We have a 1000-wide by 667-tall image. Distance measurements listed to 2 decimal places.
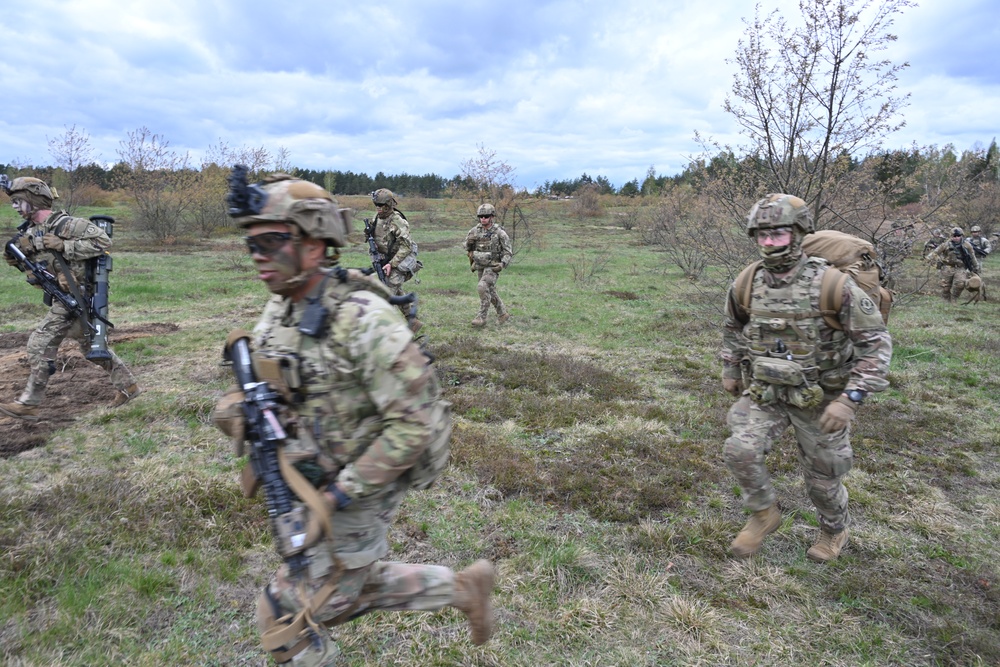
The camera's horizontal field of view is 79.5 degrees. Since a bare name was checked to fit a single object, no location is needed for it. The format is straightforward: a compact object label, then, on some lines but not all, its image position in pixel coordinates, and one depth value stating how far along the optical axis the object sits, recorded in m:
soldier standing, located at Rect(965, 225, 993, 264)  15.27
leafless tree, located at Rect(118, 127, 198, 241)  26.36
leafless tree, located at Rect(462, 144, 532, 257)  20.56
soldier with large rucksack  3.37
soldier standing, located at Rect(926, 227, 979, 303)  13.88
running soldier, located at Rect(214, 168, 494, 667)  2.04
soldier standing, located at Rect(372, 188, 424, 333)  8.32
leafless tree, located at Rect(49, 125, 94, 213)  22.77
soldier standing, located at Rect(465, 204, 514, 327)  10.45
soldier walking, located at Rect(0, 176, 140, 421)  5.68
